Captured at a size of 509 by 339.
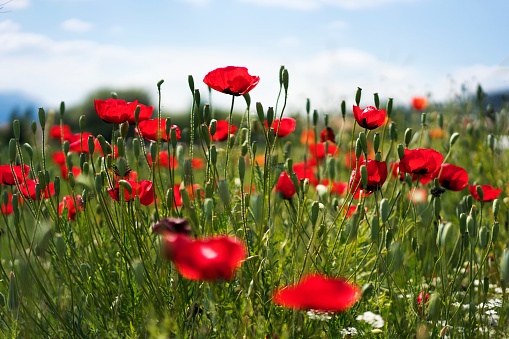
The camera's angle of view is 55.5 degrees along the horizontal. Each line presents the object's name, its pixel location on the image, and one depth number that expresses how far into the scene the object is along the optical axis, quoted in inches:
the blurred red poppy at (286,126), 77.3
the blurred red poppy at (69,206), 73.9
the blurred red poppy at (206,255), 29.4
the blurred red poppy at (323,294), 31.9
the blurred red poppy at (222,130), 76.9
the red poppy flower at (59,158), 115.9
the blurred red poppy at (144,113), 65.0
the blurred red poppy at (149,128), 61.2
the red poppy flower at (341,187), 97.6
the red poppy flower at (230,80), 56.4
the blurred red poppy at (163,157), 83.1
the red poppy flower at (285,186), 55.8
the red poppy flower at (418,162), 58.3
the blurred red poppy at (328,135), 84.4
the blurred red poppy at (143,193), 56.4
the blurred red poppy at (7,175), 67.9
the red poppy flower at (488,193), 67.9
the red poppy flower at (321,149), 103.0
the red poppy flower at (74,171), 87.4
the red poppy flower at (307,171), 80.6
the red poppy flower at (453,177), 66.8
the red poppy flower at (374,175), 55.6
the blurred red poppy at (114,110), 57.3
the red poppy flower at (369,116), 59.1
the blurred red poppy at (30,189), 65.2
